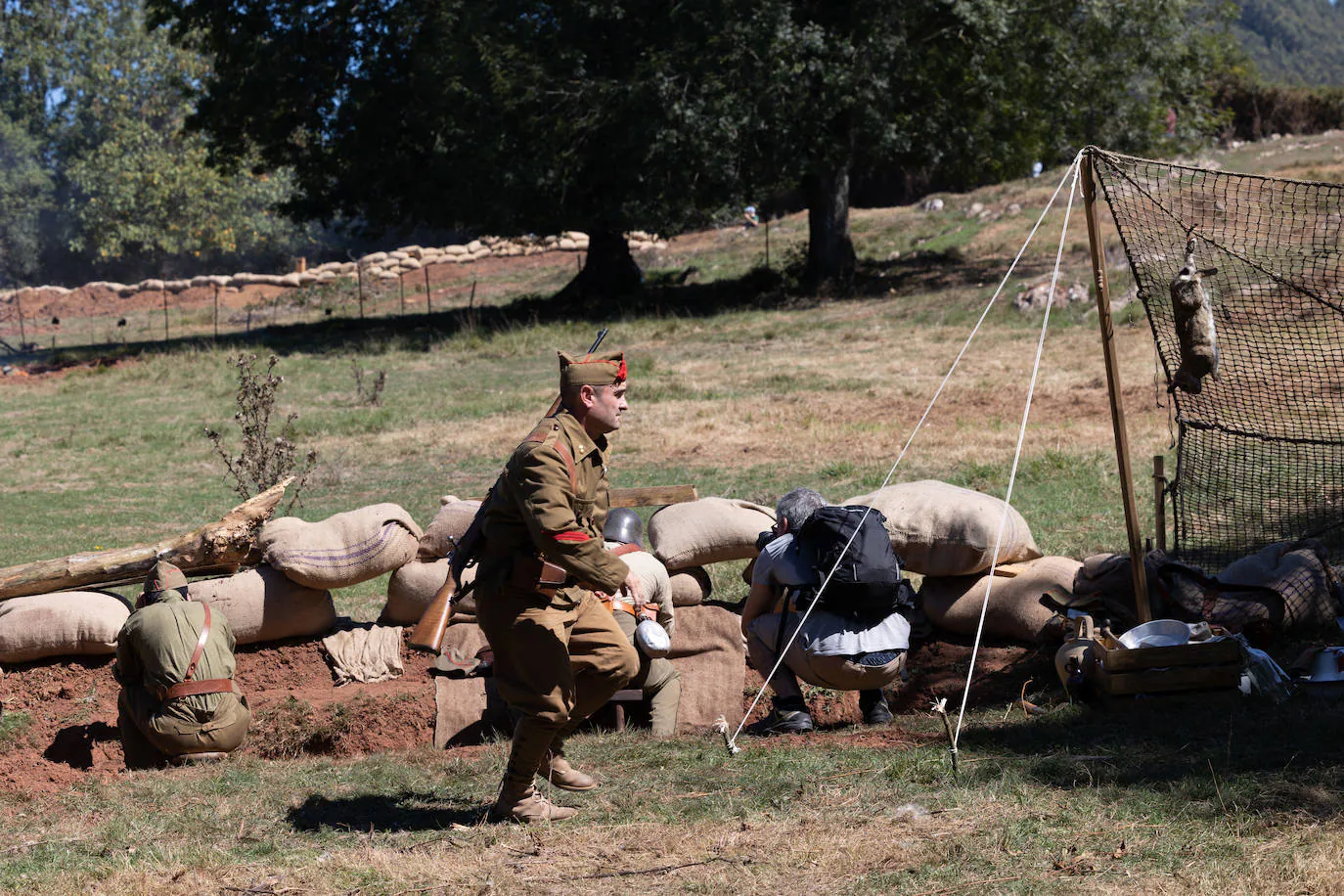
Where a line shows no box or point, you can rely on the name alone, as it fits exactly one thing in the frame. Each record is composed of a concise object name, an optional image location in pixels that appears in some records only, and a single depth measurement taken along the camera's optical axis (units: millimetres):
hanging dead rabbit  12180
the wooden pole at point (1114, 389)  11477
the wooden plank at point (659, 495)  15906
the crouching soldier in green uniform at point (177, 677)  12687
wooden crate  11180
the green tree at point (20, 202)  119000
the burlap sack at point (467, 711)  13625
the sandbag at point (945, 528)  13930
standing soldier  8844
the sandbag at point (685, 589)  15141
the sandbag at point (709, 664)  13609
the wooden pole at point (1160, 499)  14258
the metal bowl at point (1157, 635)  11602
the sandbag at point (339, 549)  14906
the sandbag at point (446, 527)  15211
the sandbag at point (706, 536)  15086
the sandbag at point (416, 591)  15234
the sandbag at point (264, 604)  15047
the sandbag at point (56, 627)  14789
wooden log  15094
